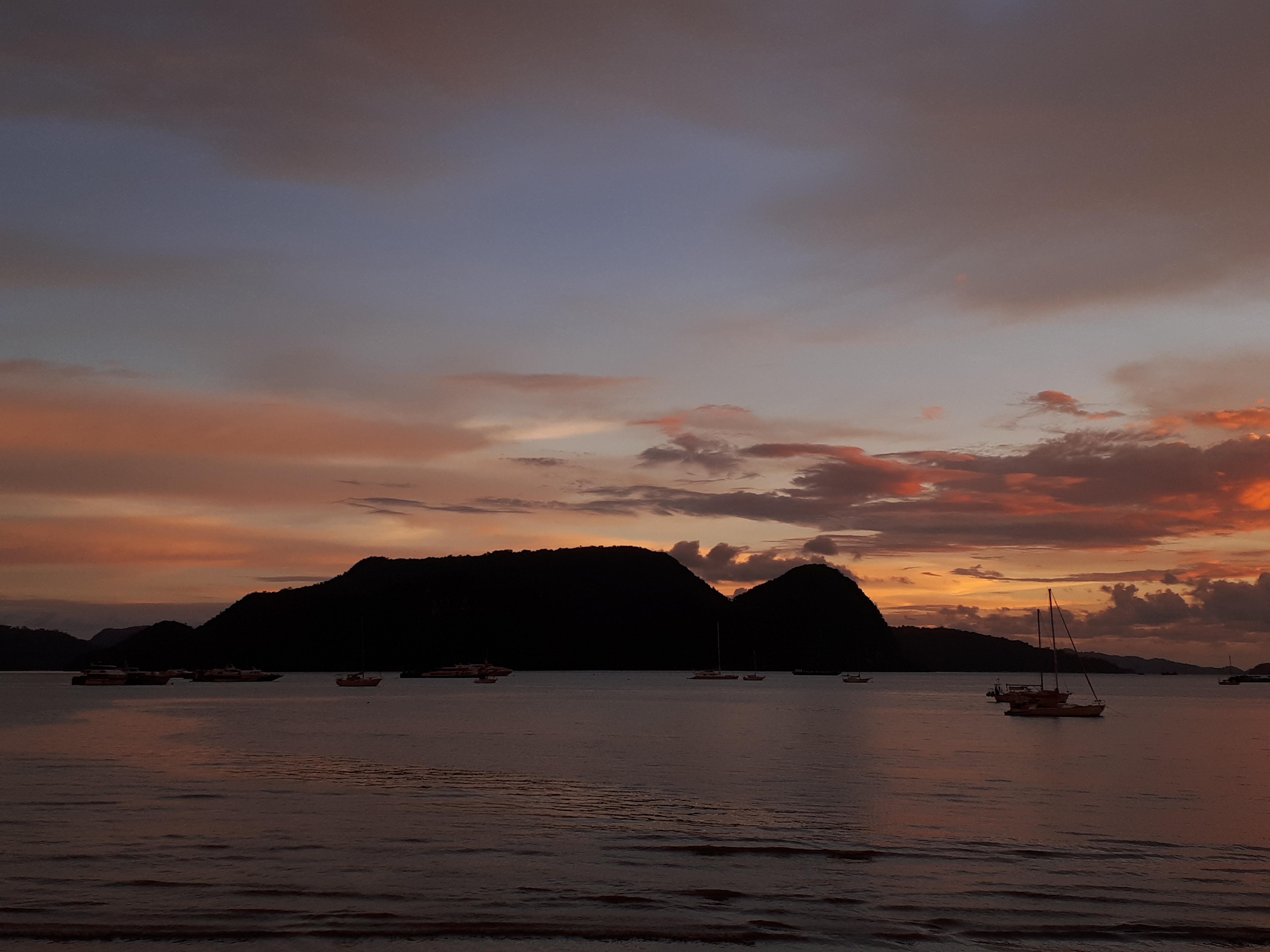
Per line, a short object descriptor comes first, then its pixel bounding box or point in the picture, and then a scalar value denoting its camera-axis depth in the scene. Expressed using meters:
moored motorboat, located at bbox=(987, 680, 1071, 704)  118.38
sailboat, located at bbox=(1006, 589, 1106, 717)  114.31
